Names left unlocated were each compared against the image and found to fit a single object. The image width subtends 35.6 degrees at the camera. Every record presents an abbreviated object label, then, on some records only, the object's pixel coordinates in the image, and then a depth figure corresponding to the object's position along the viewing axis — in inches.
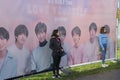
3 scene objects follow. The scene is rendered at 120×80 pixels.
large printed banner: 220.8
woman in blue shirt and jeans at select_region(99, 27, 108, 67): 298.1
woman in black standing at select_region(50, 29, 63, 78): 244.4
